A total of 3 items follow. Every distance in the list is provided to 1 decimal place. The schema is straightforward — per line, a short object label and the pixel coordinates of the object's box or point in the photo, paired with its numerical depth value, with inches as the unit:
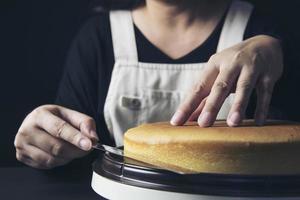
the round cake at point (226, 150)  23.9
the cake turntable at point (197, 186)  21.9
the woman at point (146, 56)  44.5
